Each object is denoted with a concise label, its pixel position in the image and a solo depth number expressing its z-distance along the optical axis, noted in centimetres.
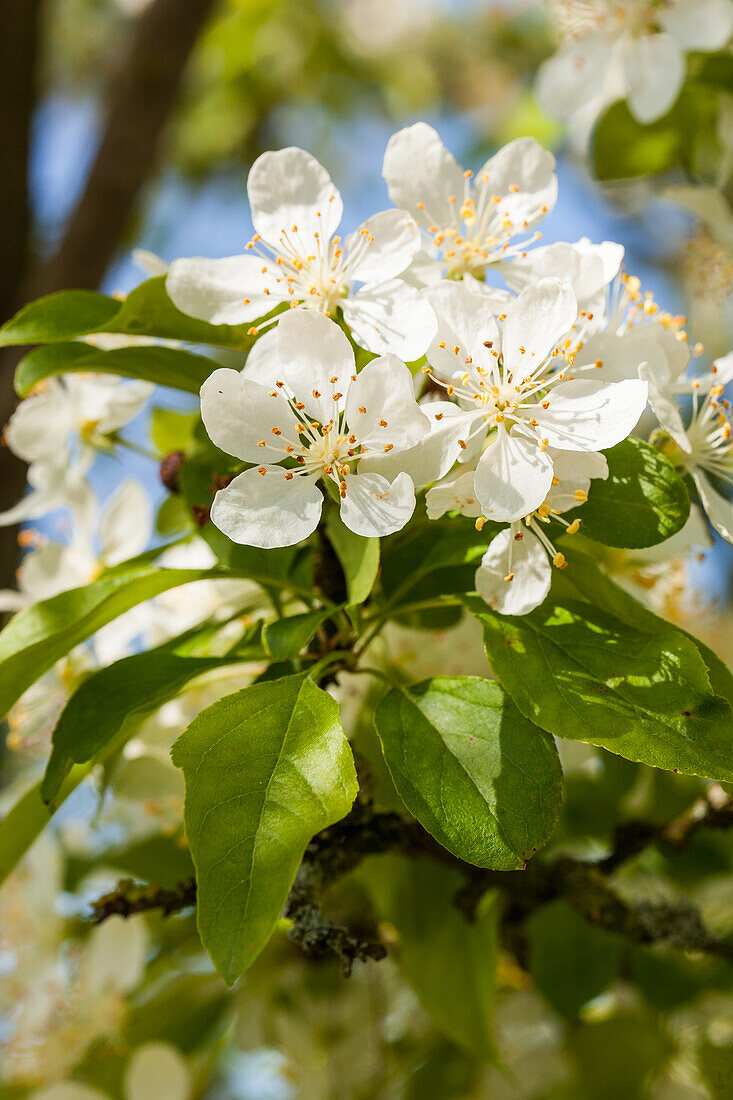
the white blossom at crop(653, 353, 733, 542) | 43
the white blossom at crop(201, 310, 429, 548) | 41
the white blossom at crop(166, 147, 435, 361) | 43
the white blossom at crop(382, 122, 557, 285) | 45
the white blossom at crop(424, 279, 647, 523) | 40
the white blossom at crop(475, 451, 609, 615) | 41
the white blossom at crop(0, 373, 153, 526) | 47
